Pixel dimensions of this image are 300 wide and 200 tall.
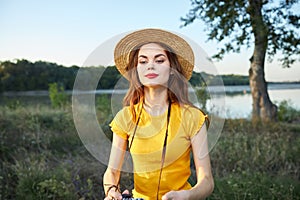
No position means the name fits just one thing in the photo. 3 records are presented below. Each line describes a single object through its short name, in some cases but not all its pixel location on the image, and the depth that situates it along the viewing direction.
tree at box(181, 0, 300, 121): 5.74
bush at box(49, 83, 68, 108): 7.46
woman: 1.36
